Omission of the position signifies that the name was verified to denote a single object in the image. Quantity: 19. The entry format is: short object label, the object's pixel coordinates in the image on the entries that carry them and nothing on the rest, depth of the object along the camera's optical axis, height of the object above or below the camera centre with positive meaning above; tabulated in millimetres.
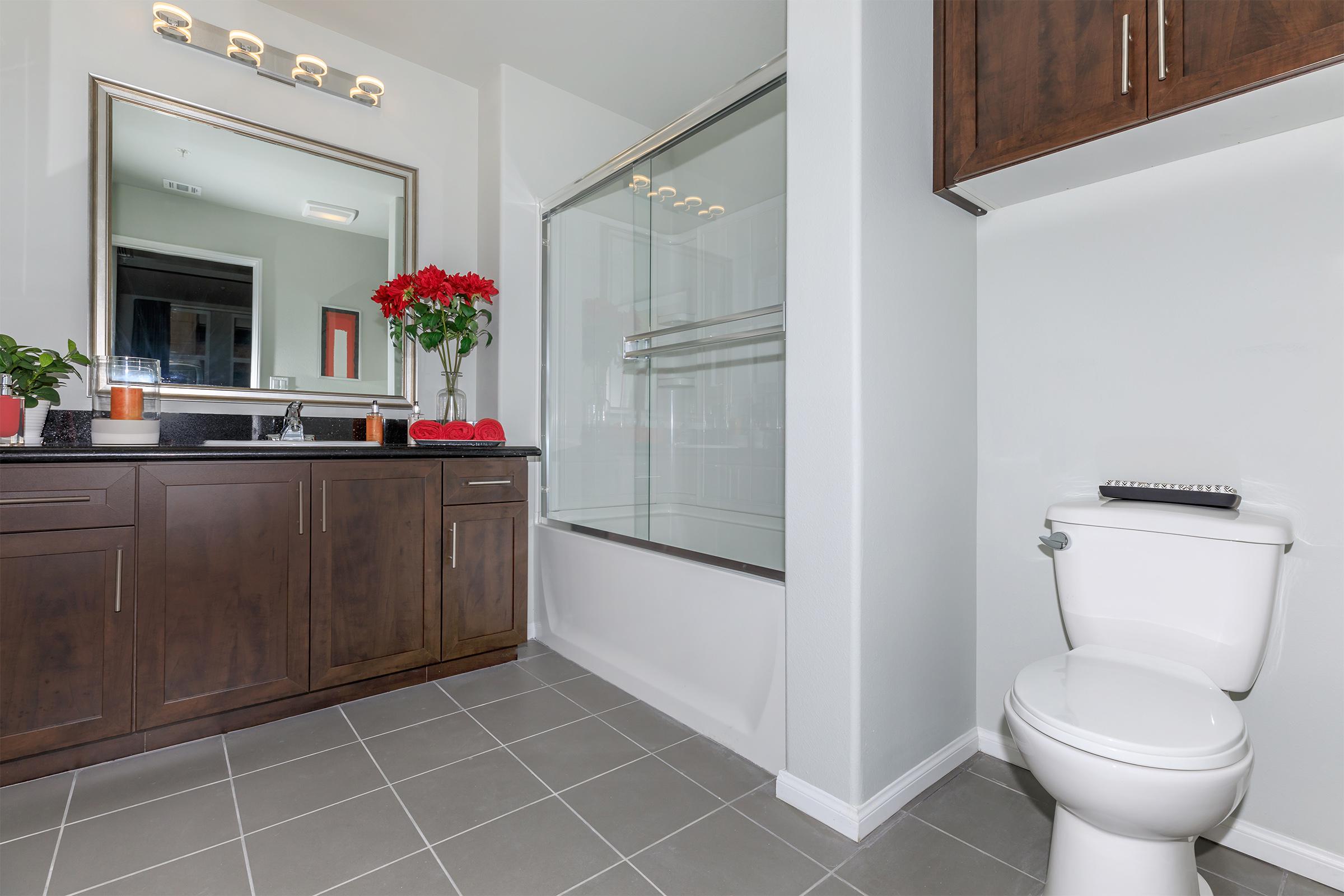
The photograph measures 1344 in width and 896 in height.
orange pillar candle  1905 +141
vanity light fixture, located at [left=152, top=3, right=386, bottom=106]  2148 +1490
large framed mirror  2086 +736
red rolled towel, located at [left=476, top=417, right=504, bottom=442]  2492 +76
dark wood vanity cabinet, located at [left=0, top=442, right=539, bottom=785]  1562 -416
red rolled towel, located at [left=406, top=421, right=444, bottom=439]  2379 +74
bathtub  1698 -592
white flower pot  1808 +73
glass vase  2594 +203
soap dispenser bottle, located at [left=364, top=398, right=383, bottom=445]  2486 +86
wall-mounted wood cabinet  1128 +815
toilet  974 -446
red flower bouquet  2459 +575
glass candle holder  1849 +150
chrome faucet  2301 +82
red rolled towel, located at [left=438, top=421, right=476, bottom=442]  2416 +73
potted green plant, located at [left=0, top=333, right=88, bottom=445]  1724 +217
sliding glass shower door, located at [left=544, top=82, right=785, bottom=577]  1915 +372
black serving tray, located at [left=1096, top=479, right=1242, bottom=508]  1292 -90
